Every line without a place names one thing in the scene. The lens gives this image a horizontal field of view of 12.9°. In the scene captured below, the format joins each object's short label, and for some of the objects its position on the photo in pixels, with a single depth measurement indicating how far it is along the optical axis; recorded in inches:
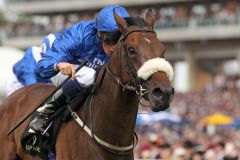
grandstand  2790.6
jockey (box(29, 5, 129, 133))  346.5
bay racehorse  290.9
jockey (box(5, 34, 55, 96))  545.3
